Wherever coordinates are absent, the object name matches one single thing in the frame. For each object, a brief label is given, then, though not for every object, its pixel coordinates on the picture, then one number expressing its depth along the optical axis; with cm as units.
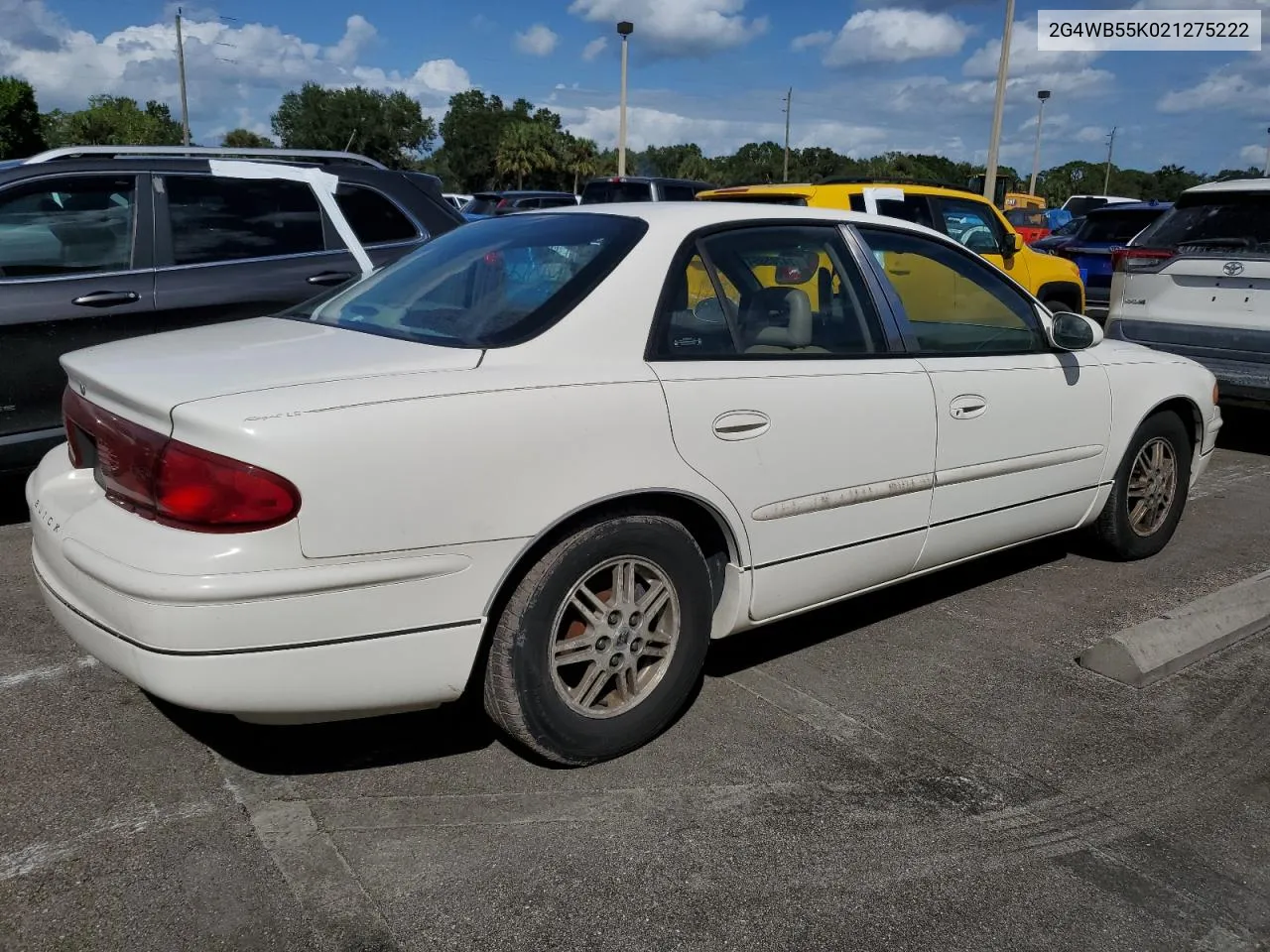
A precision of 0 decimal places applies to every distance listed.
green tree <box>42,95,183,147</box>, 5112
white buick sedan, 244
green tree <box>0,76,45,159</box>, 4022
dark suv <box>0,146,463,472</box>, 488
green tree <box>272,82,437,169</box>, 6341
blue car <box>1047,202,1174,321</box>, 1303
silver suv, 680
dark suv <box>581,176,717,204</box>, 1481
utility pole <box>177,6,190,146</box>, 3669
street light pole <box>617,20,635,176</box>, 2589
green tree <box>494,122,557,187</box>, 6675
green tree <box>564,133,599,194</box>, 6881
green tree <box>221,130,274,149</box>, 5988
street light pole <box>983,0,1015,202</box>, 2030
